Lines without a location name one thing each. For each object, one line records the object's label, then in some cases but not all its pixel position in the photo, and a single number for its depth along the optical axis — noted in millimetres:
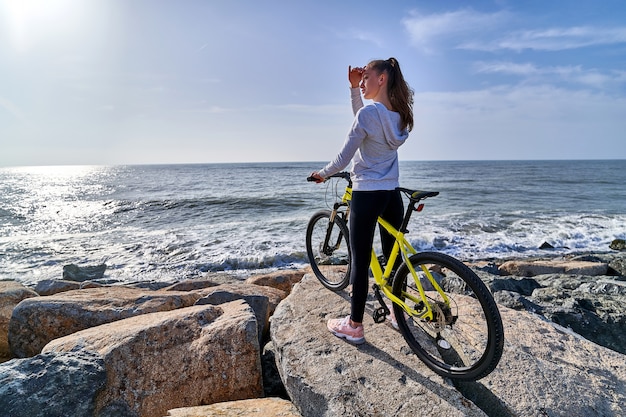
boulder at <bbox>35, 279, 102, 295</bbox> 7887
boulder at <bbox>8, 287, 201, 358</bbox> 4141
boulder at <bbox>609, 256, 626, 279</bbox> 10158
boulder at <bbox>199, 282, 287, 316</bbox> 4991
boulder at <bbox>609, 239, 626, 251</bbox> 14438
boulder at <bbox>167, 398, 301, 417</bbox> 2541
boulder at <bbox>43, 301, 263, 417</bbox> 2957
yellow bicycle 2525
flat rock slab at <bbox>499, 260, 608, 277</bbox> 9891
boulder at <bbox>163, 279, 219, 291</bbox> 7754
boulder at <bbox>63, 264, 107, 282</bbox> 10438
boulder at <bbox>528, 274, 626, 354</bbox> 4215
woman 2793
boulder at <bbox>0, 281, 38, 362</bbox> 4680
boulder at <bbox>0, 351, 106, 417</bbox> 2443
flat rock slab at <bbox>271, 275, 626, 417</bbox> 2529
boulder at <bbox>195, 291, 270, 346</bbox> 4402
